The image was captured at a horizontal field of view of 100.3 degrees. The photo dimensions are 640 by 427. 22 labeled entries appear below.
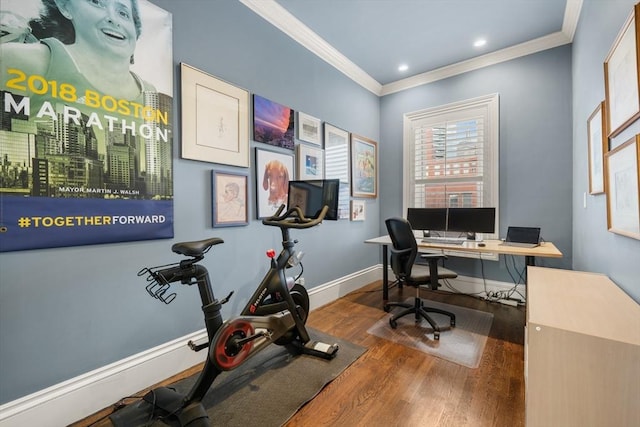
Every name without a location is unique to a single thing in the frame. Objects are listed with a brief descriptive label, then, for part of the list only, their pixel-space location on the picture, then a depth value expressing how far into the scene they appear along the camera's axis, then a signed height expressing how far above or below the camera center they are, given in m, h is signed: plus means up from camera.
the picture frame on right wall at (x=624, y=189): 1.21 +0.10
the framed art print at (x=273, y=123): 2.34 +0.81
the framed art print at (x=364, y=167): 3.57 +0.61
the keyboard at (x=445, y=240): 2.86 -0.34
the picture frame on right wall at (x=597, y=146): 1.73 +0.44
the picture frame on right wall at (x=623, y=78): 1.19 +0.66
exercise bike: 1.33 -0.69
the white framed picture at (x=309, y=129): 2.79 +0.89
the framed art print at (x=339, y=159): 3.15 +0.63
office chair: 2.34 -0.53
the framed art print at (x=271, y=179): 2.37 +0.29
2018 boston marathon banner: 1.28 +0.49
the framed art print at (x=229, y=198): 2.05 +0.10
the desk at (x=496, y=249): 2.30 -0.36
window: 3.25 +0.72
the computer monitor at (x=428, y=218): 3.23 -0.10
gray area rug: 1.45 -1.10
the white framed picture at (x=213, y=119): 1.89 +0.70
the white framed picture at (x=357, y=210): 3.56 +0.01
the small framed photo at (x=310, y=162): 2.79 +0.53
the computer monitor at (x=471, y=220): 2.96 -0.12
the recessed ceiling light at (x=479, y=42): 2.92 +1.86
